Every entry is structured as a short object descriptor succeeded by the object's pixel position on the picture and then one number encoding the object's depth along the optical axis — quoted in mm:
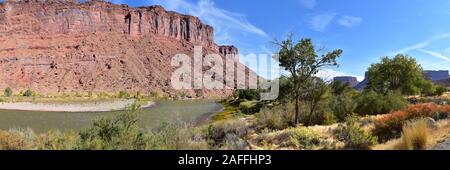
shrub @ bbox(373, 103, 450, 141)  13852
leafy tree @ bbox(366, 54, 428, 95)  49750
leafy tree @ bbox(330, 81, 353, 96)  39750
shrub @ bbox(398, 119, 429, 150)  9531
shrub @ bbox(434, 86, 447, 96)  56219
